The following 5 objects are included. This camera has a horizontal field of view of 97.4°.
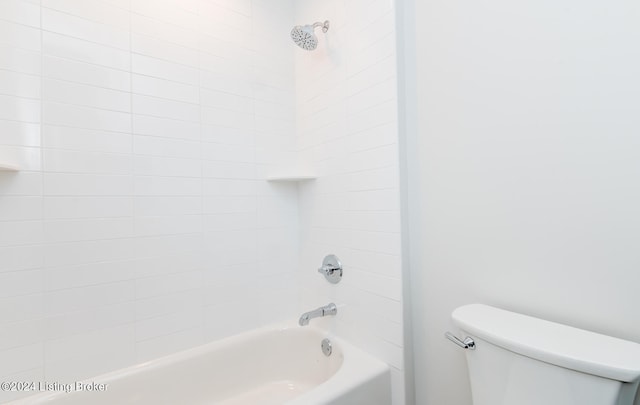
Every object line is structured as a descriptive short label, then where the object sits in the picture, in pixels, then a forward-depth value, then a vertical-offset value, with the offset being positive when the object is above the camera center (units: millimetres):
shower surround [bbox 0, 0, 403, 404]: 1115 +140
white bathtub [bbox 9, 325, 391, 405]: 1112 -789
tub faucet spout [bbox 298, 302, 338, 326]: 1395 -557
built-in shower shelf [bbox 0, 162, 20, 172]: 992 +160
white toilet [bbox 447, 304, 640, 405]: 600 -384
